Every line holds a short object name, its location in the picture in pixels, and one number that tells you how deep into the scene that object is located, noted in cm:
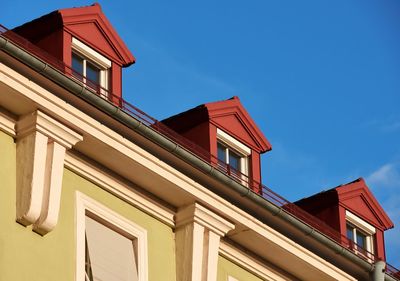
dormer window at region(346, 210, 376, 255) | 3337
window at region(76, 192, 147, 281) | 2641
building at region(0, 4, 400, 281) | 2595
